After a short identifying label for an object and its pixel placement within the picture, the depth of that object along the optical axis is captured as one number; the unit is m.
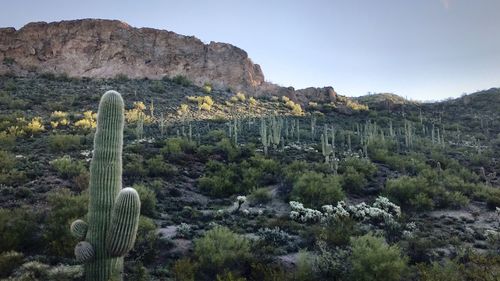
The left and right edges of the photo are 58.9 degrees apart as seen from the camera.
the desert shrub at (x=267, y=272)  9.64
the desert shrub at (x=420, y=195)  18.31
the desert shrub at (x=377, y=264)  9.99
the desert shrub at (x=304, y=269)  9.86
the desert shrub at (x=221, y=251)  10.71
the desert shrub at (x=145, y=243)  10.99
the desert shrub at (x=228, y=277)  8.93
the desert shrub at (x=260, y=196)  17.70
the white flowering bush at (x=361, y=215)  14.80
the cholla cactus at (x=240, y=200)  16.94
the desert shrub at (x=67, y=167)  17.39
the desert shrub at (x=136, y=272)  9.27
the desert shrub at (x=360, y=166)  22.77
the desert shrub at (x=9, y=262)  9.12
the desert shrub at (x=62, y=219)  10.39
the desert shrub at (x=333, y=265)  10.27
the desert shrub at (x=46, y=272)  8.73
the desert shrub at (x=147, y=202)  14.67
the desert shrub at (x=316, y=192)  17.30
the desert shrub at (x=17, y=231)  10.48
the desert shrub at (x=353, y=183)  19.98
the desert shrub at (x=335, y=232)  12.45
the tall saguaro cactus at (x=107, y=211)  8.42
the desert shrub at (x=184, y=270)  9.50
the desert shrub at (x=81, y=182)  15.95
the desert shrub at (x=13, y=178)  15.77
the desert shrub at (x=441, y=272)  9.42
